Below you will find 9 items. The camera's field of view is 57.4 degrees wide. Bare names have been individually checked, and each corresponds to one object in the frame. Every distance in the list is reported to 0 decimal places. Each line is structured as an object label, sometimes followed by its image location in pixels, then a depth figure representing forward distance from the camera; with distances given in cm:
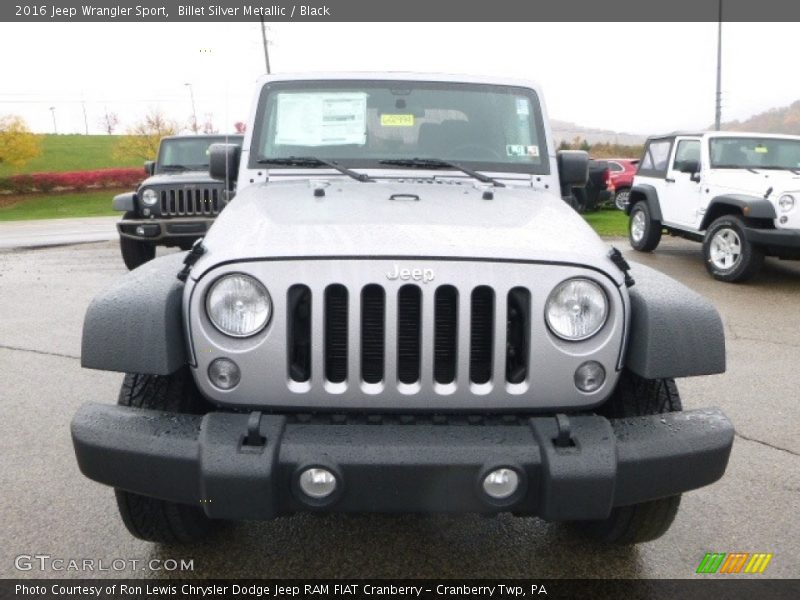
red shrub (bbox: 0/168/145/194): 4231
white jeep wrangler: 800
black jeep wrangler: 855
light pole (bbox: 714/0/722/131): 2674
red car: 2012
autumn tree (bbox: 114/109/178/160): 4938
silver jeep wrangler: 201
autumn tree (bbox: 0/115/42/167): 4506
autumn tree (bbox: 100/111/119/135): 7862
